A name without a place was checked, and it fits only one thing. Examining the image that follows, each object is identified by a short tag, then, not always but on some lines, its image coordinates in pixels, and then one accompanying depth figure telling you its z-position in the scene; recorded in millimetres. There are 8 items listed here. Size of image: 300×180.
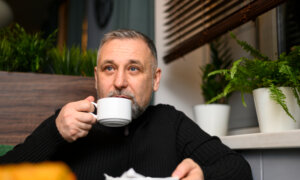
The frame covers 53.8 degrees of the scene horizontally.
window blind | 1234
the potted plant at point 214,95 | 1493
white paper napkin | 575
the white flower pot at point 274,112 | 1050
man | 936
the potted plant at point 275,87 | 1010
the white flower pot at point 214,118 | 1490
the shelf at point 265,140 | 864
